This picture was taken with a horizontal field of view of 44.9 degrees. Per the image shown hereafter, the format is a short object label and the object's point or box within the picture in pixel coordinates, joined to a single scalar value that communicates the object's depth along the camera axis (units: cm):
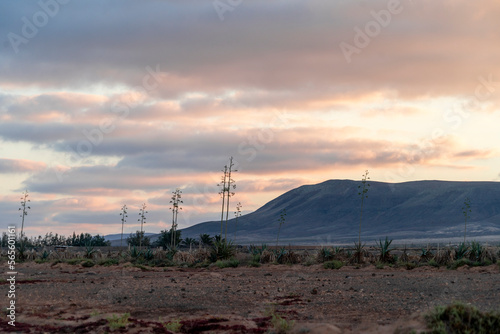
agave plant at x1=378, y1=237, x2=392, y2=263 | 4081
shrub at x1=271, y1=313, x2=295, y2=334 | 1352
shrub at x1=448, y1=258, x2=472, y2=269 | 3651
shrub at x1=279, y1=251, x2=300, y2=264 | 4516
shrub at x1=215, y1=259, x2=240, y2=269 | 4344
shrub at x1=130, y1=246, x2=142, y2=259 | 5199
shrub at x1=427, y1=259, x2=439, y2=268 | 3765
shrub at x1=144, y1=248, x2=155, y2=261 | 5049
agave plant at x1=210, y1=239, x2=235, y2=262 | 4773
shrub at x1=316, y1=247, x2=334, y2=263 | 4328
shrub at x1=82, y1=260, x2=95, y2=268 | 4681
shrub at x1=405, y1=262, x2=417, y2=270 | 3713
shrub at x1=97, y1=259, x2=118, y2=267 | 4751
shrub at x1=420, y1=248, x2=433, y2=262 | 4112
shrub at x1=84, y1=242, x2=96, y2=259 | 5619
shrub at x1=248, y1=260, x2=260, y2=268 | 4351
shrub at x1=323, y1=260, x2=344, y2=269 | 3941
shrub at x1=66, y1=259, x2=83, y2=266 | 4948
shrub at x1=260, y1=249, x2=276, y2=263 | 4626
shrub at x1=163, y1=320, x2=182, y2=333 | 1476
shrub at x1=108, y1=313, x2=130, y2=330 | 1496
